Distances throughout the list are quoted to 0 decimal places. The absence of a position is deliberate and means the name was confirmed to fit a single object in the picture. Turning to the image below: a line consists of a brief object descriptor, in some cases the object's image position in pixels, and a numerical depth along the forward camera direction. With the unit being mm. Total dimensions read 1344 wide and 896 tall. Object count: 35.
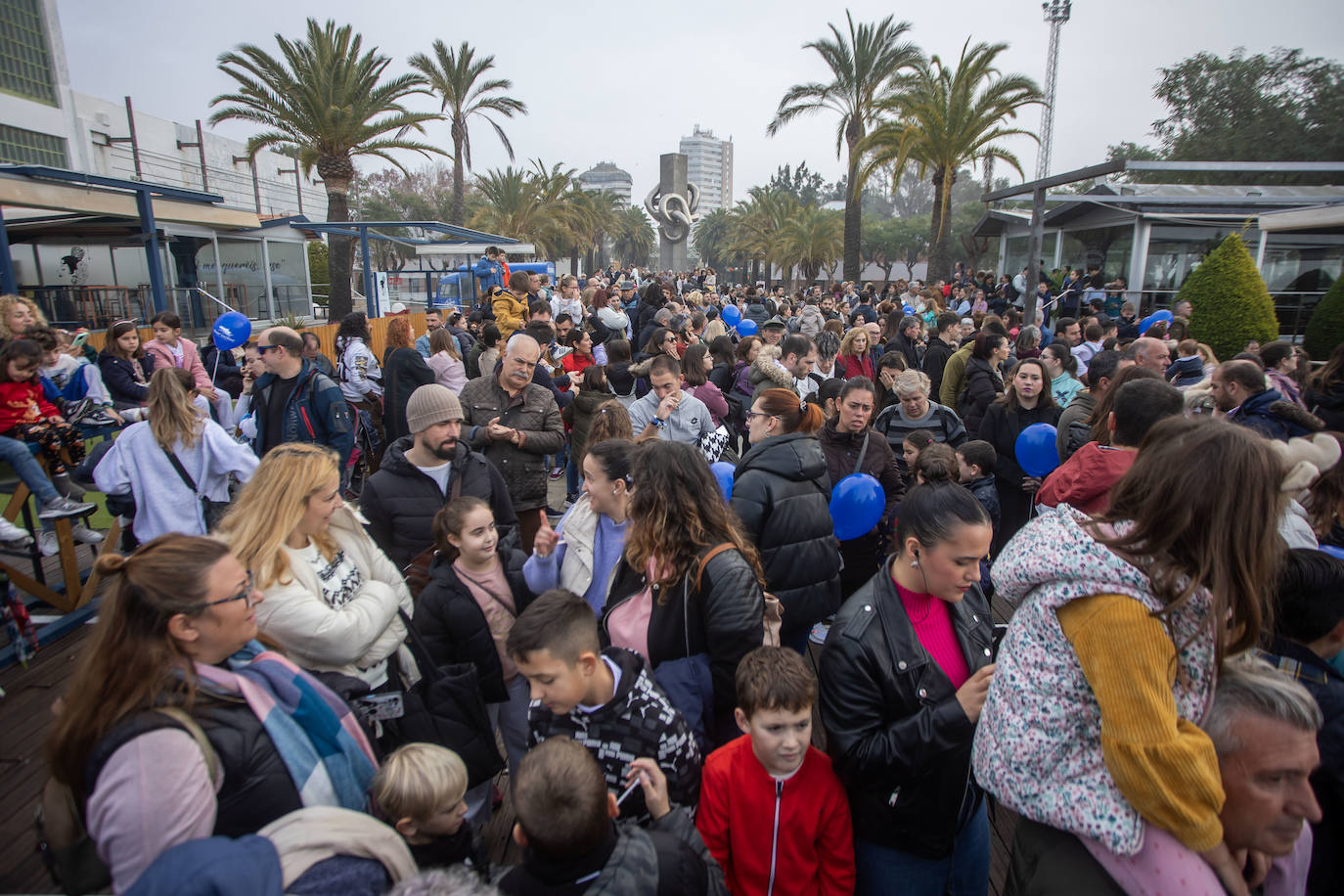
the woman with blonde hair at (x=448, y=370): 6461
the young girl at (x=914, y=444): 4176
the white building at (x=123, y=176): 16406
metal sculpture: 40688
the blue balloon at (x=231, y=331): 7059
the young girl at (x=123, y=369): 6188
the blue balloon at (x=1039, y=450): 4281
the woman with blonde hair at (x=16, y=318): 6012
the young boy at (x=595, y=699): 1943
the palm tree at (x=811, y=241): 36969
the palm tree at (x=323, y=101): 16469
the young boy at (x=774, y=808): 1984
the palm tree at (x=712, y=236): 80312
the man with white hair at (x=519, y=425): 4457
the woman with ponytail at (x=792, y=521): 2967
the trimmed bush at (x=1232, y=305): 9688
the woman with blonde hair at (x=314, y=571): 2244
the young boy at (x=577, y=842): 1575
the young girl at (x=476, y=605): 2660
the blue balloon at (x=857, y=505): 3604
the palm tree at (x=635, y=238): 64562
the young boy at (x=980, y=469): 4109
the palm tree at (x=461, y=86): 25250
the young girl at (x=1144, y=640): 1306
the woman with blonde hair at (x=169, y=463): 3613
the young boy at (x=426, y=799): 1917
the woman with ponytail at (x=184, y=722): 1422
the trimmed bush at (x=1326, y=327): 9695
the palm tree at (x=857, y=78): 22062
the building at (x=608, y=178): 182500
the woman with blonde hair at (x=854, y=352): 7012
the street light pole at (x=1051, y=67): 54469
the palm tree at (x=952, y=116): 18953
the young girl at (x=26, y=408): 4723
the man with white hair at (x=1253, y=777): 1427
